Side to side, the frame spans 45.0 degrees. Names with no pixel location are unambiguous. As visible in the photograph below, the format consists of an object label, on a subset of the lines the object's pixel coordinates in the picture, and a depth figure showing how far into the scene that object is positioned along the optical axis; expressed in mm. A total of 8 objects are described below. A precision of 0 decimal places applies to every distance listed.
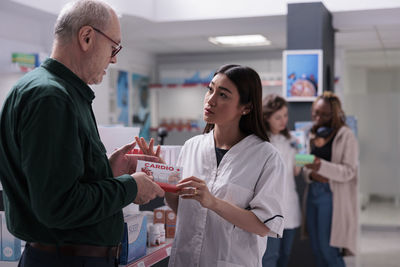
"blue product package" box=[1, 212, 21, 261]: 2240
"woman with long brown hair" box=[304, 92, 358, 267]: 4094
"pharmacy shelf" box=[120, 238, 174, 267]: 2147
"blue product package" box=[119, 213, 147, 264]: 2086
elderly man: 1275
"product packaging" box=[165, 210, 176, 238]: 2715
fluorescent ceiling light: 7758
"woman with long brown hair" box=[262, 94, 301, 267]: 3963
